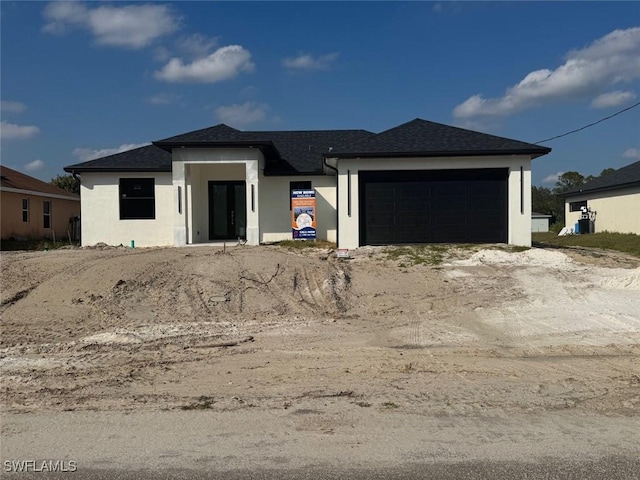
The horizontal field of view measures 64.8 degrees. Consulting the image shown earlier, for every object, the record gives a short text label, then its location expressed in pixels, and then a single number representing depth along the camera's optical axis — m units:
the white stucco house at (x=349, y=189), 17.50
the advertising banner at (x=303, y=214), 18.73
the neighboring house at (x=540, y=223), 51.33
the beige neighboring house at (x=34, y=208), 23.81
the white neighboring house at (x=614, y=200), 28.27
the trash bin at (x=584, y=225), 32.72
